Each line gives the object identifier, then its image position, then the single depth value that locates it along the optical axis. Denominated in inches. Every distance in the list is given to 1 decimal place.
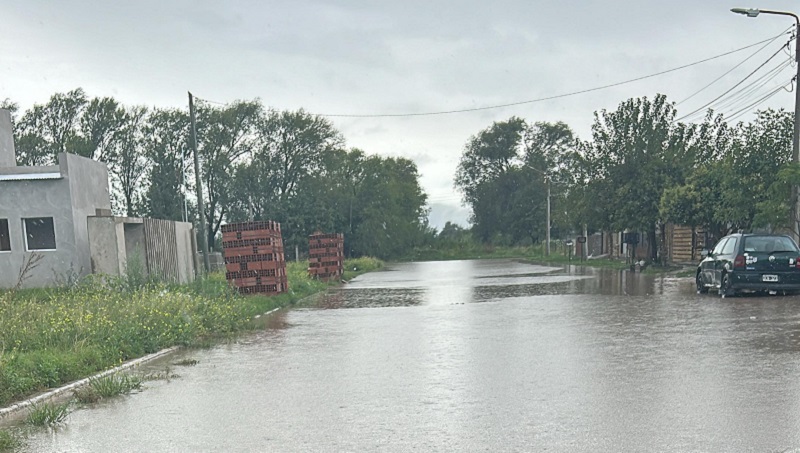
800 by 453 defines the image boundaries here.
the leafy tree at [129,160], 2726.4
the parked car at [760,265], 708.7
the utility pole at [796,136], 848.9
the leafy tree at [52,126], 2534.4
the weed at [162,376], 386.9
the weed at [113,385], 341.1
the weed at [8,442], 253.9
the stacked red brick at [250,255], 872.9
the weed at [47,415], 289.9
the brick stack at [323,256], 1371.8
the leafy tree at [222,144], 2878.9
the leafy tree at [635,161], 1422.2
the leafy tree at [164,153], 2800.2
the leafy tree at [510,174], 3727.9
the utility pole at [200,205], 1200.8
